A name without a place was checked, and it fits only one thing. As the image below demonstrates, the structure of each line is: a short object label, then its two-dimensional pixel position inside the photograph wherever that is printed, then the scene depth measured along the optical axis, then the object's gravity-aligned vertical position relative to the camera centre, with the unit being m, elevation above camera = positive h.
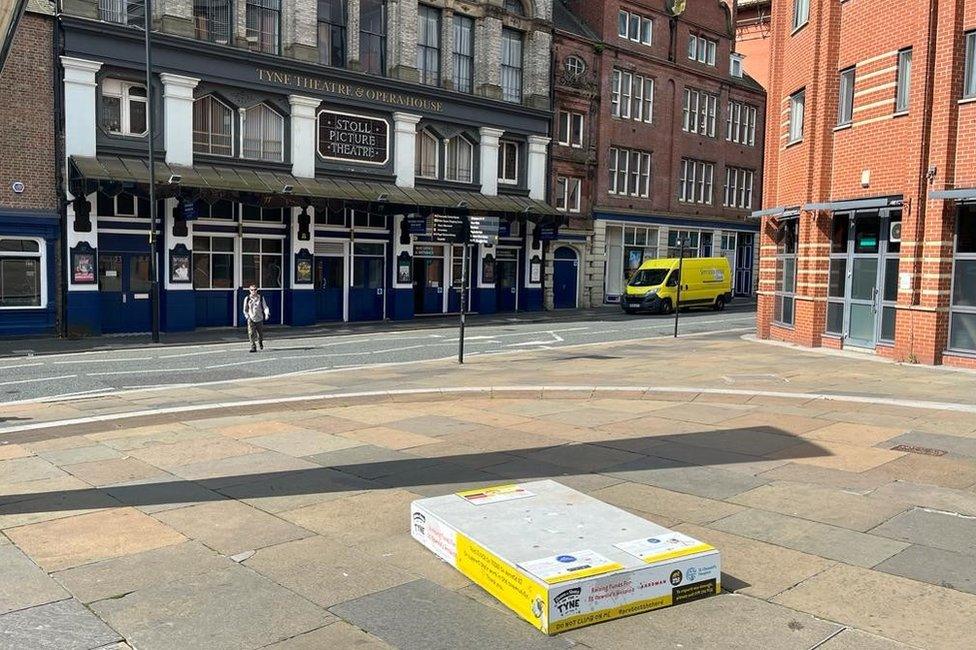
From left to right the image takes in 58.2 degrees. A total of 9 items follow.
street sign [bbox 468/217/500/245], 18.88 +0.71
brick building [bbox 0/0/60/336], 24.88 +1.95
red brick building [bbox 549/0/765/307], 42.16 +6.66
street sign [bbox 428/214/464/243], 18.86 +0.74
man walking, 21.73 -1.45
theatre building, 26.61 +3.69
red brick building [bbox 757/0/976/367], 17.27 +1.93
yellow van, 36.69 -0.84
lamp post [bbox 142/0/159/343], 23.89 +1.53
